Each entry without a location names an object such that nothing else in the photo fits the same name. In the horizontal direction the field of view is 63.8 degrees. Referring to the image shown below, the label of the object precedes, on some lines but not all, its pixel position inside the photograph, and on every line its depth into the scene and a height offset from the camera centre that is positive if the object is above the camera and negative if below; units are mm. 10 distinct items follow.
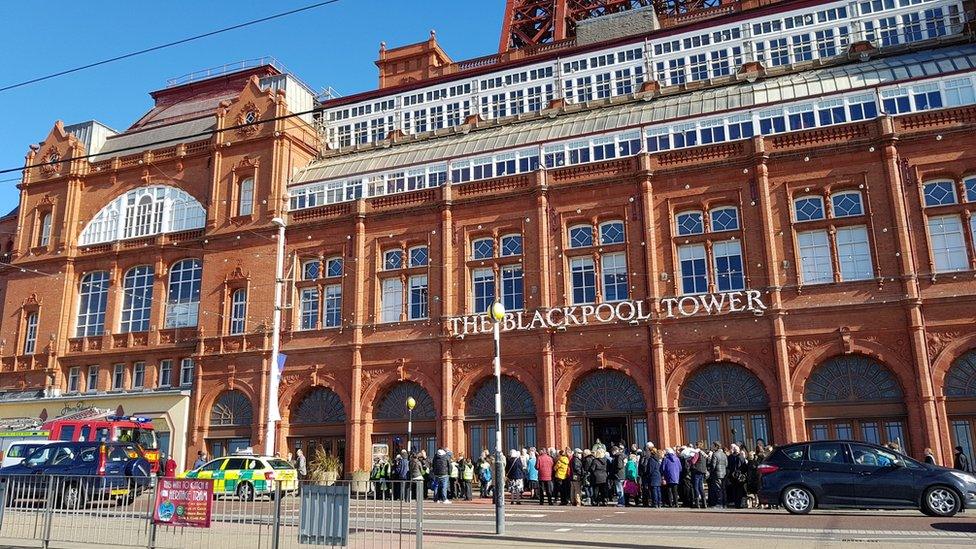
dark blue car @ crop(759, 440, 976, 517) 16641 -409
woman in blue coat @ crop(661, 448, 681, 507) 21984 -212
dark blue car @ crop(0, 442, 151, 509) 22922 +470
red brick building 27422 +9099
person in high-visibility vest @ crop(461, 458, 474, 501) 25953 -185
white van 25500 +799
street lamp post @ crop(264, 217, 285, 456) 28422 +4126
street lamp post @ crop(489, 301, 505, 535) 15039 +152
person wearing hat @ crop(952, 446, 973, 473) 23469 -39
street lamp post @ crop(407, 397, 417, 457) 30538 +2390
